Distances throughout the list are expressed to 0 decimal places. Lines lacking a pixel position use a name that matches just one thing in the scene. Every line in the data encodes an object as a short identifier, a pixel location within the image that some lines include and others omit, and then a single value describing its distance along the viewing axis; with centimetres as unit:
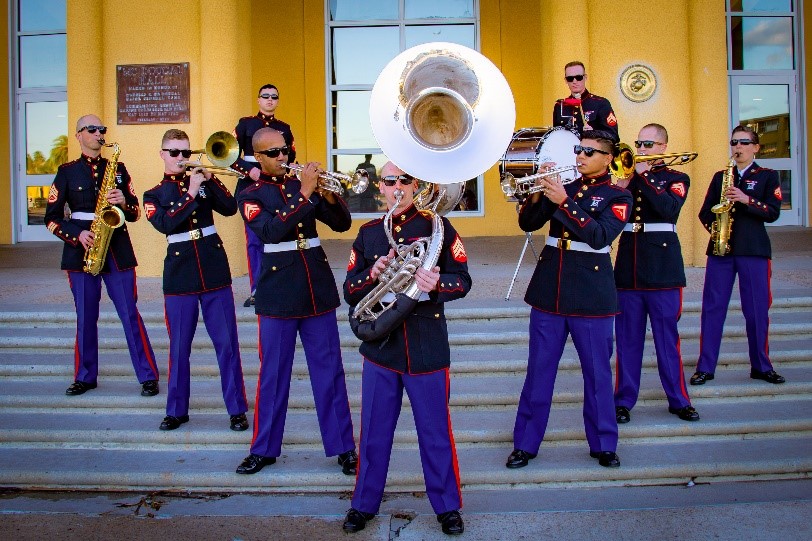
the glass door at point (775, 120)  1252
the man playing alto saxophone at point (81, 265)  611
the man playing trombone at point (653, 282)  556
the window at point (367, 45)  1248
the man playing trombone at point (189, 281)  547
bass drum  614
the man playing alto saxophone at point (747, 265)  614
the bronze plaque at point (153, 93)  917
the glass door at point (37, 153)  1295
